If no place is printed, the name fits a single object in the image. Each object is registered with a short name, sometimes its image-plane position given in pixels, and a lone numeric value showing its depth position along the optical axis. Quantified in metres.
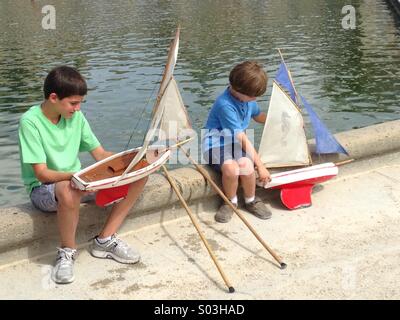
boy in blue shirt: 4.98
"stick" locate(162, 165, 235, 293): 3.94
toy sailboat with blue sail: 5.60
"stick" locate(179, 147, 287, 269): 4.25
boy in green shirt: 4.01
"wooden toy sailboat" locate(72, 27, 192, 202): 3.98
